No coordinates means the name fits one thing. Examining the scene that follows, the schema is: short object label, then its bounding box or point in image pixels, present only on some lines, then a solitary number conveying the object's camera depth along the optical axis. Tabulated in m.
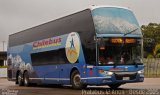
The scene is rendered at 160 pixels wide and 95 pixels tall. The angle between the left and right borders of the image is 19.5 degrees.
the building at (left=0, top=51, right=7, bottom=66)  97.21
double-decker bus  20.17
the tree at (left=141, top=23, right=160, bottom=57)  92.93
